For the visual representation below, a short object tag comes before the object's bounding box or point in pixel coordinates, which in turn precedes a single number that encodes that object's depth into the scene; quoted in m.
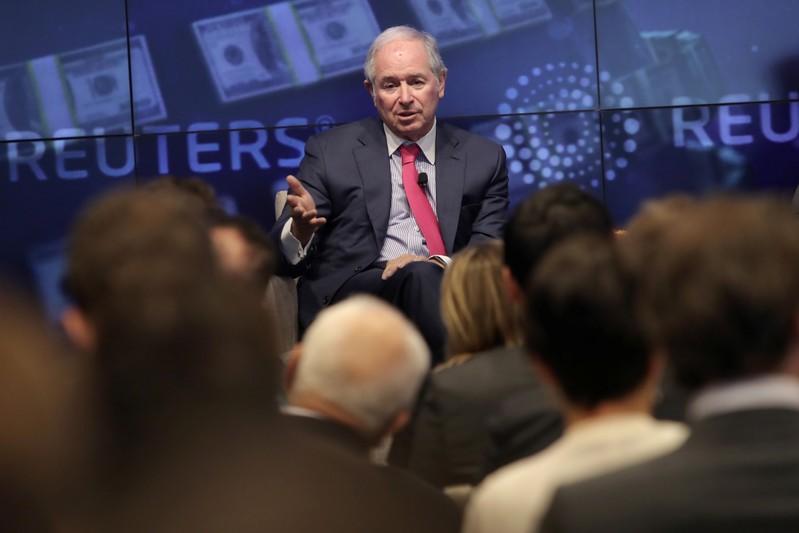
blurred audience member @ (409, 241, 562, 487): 7.03
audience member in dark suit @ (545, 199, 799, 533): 4.19
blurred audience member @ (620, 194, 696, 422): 4.72
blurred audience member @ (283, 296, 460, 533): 5.66
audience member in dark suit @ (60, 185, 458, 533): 3.80
